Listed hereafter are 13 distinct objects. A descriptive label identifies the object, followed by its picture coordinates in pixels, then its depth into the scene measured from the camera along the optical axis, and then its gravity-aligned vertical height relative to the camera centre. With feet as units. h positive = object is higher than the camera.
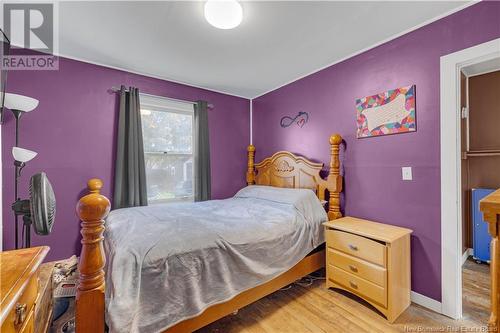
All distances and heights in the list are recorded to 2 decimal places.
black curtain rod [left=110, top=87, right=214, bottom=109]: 8.68 +3.08
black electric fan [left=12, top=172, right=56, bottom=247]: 3.01 -0.48
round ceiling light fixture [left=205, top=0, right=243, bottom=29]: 5.05 +3.59
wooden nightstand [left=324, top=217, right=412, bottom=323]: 5.51 -2.56
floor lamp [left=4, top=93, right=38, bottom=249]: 6.07 +1.69
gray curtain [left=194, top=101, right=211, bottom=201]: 10.64 +0.59
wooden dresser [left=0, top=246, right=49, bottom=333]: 2.07 -1.17
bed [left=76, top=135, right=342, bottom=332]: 3.47 -1.84
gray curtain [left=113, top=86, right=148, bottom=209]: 8.67 +0.44
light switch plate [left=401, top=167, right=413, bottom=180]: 6.46 -0.20
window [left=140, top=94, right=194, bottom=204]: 9.82 +0.92
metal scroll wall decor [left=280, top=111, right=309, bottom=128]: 9.75 +2.14
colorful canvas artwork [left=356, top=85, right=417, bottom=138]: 6.48 +1.65
